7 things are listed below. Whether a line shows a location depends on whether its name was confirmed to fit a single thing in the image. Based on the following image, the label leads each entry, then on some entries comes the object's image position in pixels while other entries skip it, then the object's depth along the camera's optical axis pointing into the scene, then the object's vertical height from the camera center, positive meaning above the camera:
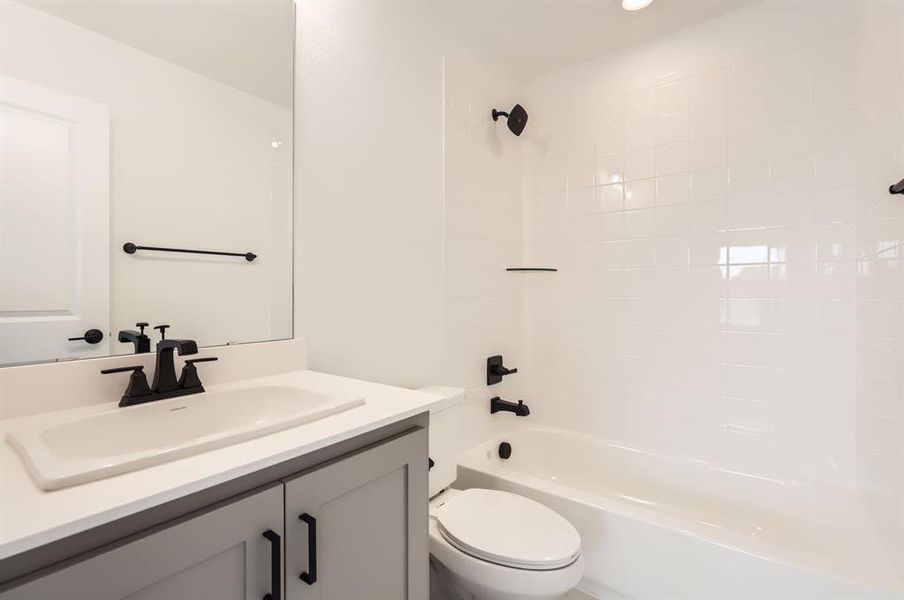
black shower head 2.22 +1.02
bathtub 1.23 -0.85
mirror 0.87 +0.33
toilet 1.18 -0.76
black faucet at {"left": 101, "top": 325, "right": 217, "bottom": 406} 0.95 -0.20
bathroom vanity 0.50 -0.34
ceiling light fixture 1.76 +1.31
